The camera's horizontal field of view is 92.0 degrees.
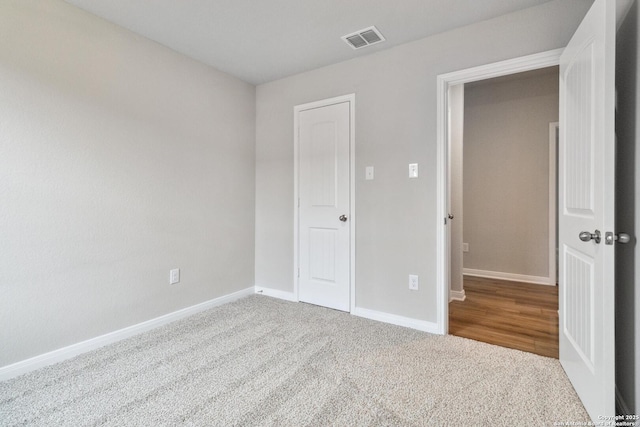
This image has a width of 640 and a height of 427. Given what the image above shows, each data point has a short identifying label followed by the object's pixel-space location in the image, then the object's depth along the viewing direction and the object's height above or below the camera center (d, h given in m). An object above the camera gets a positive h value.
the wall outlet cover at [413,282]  2.55 -0.59
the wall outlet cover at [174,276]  2.69 -0.56
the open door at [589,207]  1.28 +0.02
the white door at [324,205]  2.92 +0.06
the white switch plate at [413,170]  2.52 +0.34
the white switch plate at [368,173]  2.76 +0.35
